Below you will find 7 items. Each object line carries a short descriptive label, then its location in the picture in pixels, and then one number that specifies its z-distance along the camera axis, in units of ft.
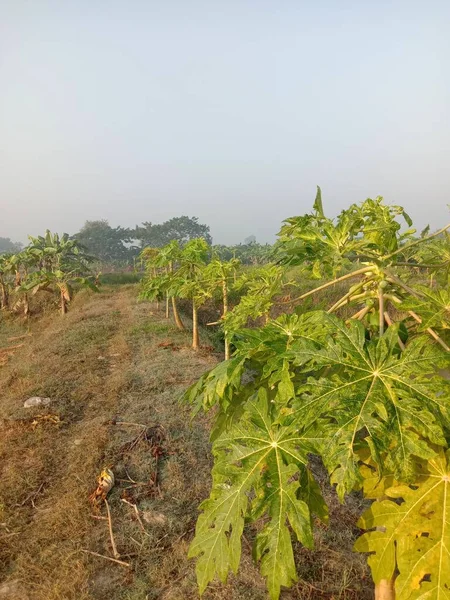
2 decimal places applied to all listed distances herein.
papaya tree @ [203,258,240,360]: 23.97
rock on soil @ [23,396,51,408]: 20.47
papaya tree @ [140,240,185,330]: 30.57
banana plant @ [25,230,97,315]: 50.78
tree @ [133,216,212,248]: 198.59
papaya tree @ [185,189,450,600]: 3.72
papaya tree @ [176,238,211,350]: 26.71
